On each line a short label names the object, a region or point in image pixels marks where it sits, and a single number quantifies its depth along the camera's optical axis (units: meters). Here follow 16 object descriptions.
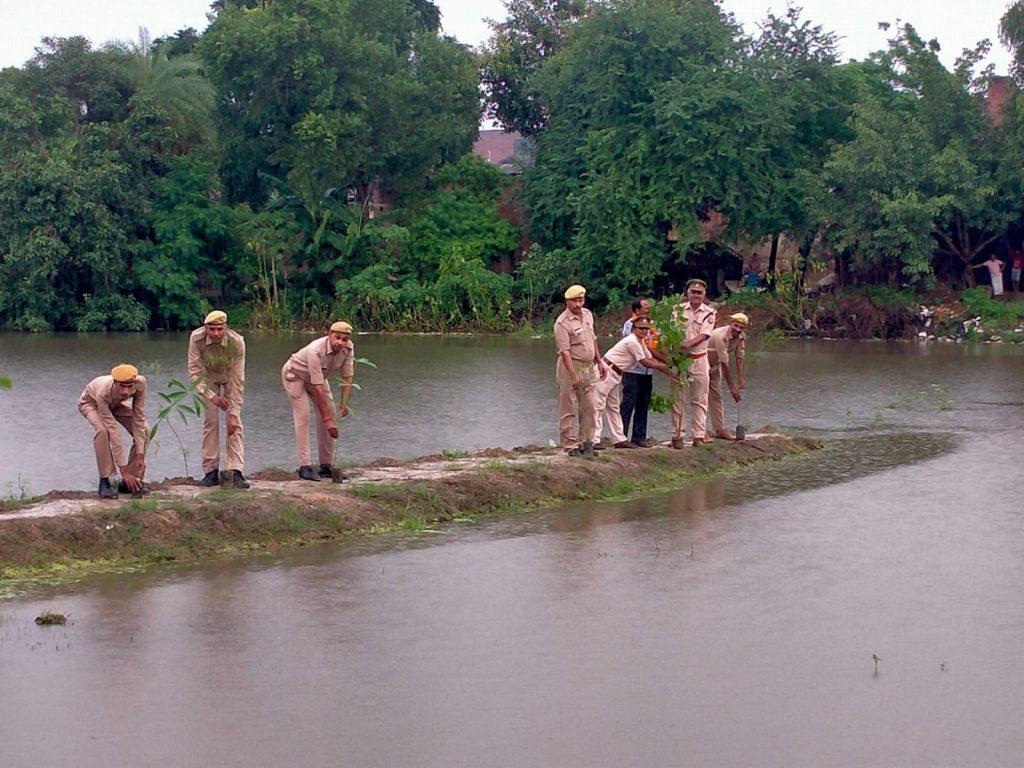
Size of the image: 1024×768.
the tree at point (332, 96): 48.25
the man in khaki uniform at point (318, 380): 13.37
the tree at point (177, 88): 48.81
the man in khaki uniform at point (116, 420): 12.12
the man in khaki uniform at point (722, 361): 17.53
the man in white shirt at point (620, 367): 16.45
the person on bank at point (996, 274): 44.42
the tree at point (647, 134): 44.12
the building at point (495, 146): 92.02
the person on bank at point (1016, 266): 45.47
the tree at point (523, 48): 56.62
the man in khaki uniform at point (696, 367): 16.84
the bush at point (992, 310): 41.66
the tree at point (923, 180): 41.97
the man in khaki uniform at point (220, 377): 12.98
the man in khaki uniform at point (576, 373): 15.51
